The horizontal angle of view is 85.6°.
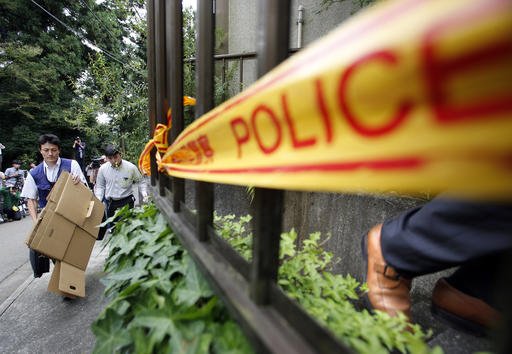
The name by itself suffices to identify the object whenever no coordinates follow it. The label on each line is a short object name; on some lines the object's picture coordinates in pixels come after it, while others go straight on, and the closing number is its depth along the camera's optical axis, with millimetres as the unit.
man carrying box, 3586
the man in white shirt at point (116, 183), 4555
